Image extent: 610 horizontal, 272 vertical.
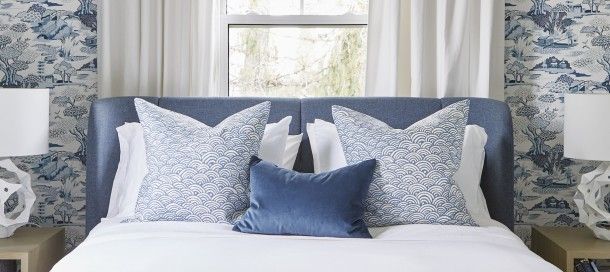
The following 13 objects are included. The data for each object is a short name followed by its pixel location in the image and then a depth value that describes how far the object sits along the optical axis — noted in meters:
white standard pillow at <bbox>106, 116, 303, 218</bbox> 3.35
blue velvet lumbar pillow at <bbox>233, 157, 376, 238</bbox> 2.93
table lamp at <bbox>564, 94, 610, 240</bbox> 3.31
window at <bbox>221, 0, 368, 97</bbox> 4.06
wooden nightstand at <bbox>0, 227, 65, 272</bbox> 3.22
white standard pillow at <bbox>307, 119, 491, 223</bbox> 3.32
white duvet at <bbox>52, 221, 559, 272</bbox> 2.36
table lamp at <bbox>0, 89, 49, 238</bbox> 3.26
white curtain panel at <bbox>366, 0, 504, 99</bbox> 3.82
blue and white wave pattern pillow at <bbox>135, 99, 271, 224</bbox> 3.09
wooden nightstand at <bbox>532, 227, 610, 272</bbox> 3.26
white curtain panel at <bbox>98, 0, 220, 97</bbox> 3.86
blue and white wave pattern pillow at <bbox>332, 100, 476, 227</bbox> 3.08
